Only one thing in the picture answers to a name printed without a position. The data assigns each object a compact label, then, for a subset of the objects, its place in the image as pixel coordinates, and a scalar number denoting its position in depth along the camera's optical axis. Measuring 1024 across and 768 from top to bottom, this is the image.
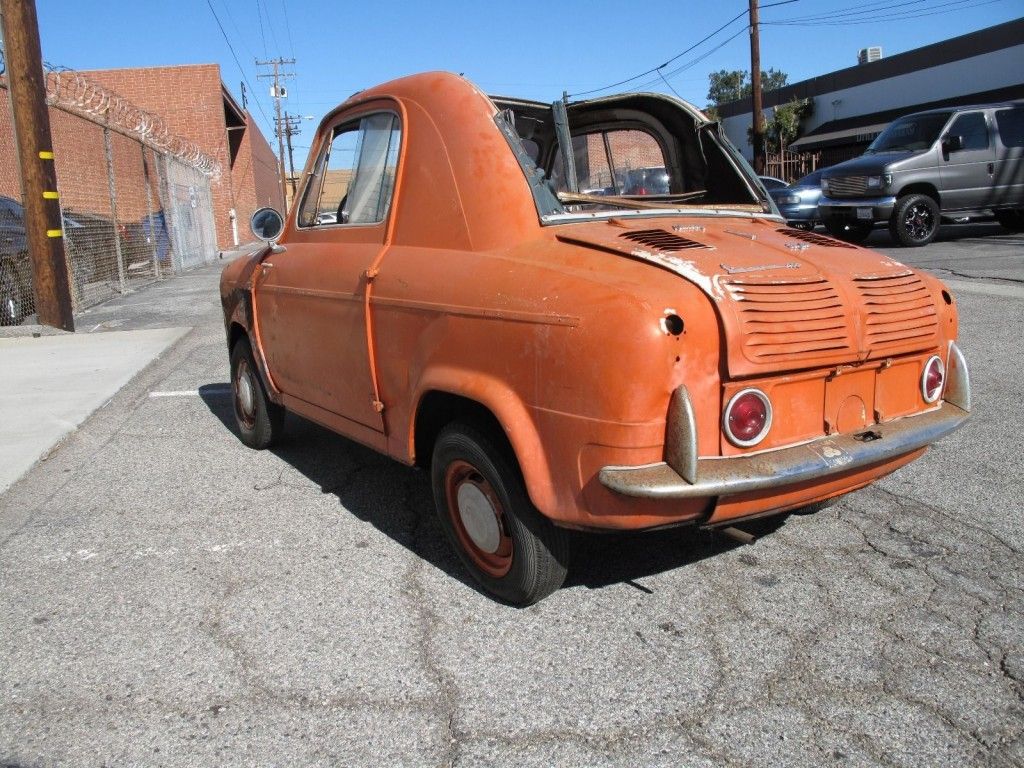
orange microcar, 2.65
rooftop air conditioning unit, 45.78
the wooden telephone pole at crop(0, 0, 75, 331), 9.80
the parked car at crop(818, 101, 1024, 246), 14.38
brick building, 32.53
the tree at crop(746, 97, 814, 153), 36.78
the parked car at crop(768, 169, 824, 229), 17.97
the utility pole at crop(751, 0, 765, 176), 26.97
